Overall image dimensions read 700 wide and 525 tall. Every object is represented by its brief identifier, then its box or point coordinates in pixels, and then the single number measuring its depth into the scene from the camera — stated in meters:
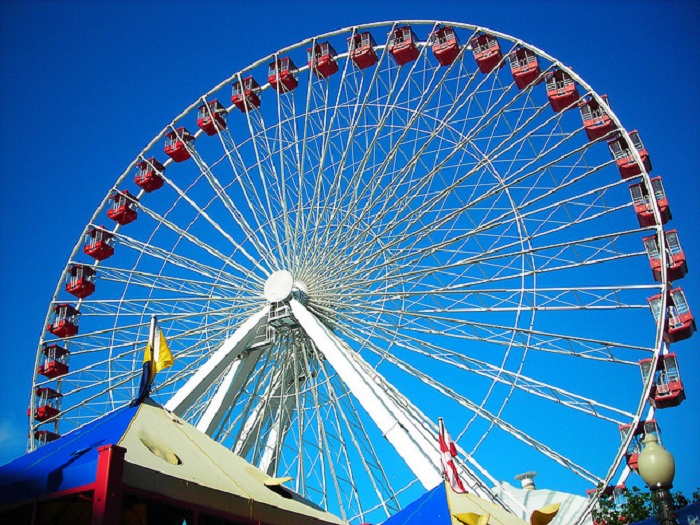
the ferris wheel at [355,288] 16.86
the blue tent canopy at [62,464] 7.79
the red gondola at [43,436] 20.58
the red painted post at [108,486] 7.17
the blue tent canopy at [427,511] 9.85
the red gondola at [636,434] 16.03
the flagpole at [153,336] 11.24
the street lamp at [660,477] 7.34
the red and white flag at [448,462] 11.42
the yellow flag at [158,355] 11.11
